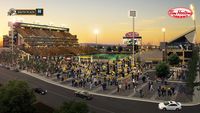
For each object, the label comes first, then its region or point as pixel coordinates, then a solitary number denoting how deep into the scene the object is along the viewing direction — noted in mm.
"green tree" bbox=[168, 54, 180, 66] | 57339
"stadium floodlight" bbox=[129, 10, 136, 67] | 45028
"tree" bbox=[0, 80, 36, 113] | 19647
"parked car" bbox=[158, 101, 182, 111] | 24926
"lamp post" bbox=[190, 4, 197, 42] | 58047
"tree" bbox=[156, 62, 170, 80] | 38282
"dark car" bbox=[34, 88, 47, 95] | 31297
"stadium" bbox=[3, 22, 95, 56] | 94751
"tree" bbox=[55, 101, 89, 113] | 15482
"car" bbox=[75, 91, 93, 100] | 28754
